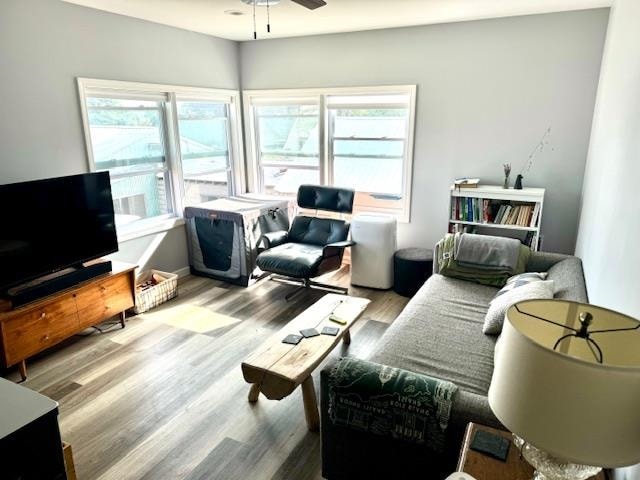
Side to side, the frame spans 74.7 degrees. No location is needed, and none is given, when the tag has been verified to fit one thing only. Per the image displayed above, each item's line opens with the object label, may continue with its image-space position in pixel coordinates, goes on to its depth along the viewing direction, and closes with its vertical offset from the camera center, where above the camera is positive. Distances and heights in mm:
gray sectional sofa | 1603 -1107
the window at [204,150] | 4625 -122
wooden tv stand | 2693 -1217
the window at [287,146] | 5062 -89
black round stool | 4004 -1228
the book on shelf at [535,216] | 3668 -665
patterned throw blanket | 1555 -981
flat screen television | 2758 -601
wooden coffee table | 2174 -1175
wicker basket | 3729 -1376
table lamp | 750 -478
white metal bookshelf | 3680 -579
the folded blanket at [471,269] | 3125 -969
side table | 1225 -957
